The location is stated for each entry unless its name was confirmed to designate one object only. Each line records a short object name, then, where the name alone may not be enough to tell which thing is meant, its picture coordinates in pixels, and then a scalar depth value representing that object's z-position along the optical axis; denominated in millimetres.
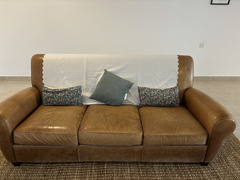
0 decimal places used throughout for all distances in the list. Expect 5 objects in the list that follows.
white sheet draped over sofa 1862
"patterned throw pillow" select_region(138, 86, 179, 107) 1744
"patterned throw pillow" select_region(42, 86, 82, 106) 1721
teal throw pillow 1731
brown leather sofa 1351
